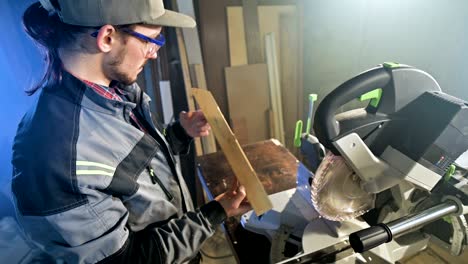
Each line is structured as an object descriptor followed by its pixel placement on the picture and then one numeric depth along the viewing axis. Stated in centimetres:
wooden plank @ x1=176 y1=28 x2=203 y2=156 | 211
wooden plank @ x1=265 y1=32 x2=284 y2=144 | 230
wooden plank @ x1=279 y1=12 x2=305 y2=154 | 235
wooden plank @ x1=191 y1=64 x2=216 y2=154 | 216
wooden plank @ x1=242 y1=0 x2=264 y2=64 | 217
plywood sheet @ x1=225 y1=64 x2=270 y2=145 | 231
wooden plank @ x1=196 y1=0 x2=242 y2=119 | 208
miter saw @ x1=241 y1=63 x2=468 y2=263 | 64
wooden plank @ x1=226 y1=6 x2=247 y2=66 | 214
